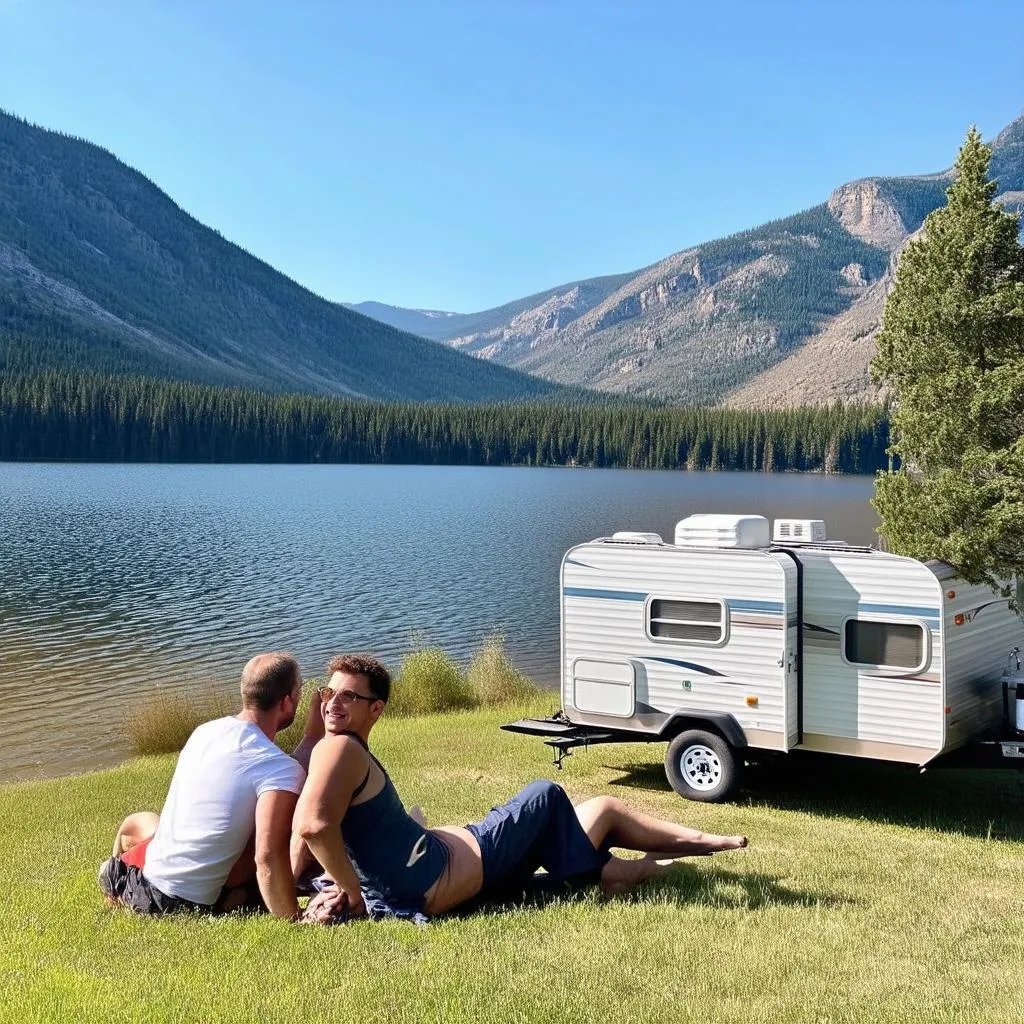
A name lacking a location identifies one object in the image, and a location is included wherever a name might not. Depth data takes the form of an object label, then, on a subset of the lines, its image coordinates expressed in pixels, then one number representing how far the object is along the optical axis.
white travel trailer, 9.34
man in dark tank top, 5.04
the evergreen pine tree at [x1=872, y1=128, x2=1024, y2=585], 11.69
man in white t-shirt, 5.26
